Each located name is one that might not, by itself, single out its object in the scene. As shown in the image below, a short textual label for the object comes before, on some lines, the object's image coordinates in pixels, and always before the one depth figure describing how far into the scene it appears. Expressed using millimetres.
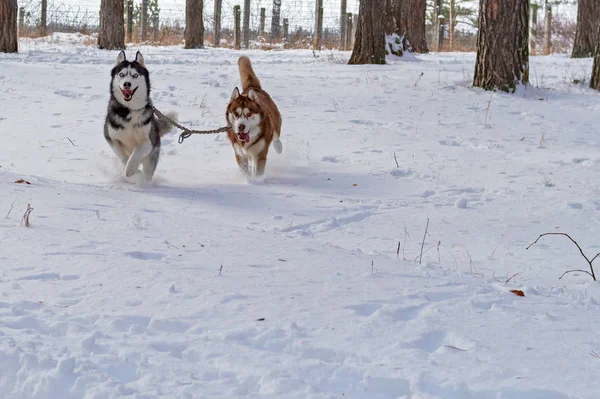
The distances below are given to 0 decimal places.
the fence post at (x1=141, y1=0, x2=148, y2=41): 26706
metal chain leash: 7029
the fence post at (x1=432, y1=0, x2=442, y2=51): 30359
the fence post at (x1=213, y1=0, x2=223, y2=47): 25934
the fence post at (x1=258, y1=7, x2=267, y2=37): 31647
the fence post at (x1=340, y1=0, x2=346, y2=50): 27250
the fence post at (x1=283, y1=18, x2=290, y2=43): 32031
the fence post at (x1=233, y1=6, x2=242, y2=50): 24786
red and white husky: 6984
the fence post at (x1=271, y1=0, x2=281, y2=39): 30678
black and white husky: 6602
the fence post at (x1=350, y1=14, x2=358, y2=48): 28748
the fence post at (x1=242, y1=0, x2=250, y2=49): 25297
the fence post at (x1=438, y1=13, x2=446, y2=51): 31984
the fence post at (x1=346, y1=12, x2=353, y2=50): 28453
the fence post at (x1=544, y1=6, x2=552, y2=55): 28416
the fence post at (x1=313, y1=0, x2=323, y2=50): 26391
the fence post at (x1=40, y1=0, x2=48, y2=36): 27256
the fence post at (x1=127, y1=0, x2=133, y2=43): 25417
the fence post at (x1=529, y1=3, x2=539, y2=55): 25759
